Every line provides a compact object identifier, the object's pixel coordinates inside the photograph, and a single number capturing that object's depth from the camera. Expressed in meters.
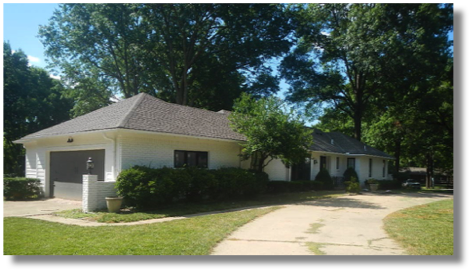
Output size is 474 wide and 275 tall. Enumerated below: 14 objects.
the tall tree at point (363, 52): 22.17
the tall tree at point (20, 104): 28.98
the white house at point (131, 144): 12.78
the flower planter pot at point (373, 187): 22.95
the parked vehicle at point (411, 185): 33.39
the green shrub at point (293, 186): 18.23
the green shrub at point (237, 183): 14.02
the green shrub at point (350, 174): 24.81
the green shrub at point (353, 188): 19.73
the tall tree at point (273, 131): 15.05
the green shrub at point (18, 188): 15.59
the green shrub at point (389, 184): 25.28
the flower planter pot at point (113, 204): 11.03
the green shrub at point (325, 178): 22.16
